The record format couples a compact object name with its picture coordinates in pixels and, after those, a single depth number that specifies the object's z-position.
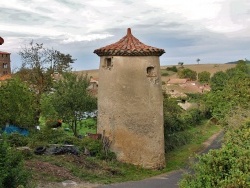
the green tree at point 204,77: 114.31
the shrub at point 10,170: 12.33
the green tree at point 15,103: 30.69
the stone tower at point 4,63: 85.47
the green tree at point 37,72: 41.12
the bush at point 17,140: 23.34
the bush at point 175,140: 28.98
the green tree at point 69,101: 31.47
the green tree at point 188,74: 117.75
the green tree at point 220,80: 60.03
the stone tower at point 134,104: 22.28
